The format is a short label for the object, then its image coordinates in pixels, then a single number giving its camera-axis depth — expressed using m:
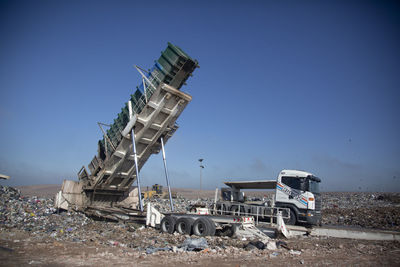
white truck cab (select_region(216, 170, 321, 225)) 9.09
